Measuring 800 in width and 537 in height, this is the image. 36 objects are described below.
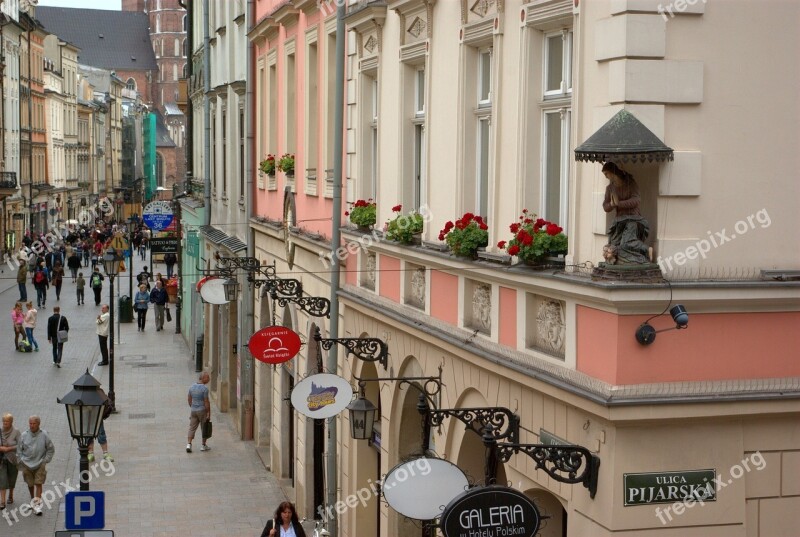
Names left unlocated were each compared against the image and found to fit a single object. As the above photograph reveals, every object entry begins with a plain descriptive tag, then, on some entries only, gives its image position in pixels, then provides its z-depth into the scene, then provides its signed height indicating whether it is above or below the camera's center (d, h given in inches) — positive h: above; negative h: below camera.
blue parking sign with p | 477.4 -123.7
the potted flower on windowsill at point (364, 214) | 579.5 -29.0
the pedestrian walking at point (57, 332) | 1341.0 -179.3
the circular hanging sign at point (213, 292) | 937.5 -98.5
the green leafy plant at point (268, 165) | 893.2 -14.2
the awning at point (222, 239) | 1067.5 -79.2
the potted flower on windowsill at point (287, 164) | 818.2 -12.3
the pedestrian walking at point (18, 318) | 1424.7 -177.7
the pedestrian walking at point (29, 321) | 1427.2 -179.7
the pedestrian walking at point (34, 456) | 765.9 -169.0
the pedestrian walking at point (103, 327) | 1344.2 -176.1
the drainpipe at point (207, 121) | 1306.6 +19.2
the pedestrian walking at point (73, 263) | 2199.6 -189.7
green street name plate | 318.7 -76.8
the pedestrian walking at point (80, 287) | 1975.9 -202.8
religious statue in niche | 312.7 -17.2
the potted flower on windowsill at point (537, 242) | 350.6 -24.3
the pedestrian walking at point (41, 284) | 1891.0 -191.6
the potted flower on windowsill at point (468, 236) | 416.5 -26.9
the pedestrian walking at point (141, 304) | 1769.4 -201.8
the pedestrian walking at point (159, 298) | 1786.4 -195.6
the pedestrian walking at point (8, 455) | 761.6 -167.5
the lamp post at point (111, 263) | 1187.7 -102.3
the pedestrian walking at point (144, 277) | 1855.3 -180.4
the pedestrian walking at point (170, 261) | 2321.1 -195.3
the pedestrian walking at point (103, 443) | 938.4 -199.3
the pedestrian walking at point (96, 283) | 1947.6 -194.7
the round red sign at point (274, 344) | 666.8 -94.8
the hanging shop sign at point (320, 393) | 545.0 -96.3
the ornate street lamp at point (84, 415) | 552.4 -105.7
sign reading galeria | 305.1 -79.9
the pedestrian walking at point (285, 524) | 551.5 -147.6
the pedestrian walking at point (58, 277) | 2032.5 -193.9
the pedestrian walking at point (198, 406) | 996.6 -183.7
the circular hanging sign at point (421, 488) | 362.9 -87.9
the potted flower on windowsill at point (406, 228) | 496.4 -29.5
